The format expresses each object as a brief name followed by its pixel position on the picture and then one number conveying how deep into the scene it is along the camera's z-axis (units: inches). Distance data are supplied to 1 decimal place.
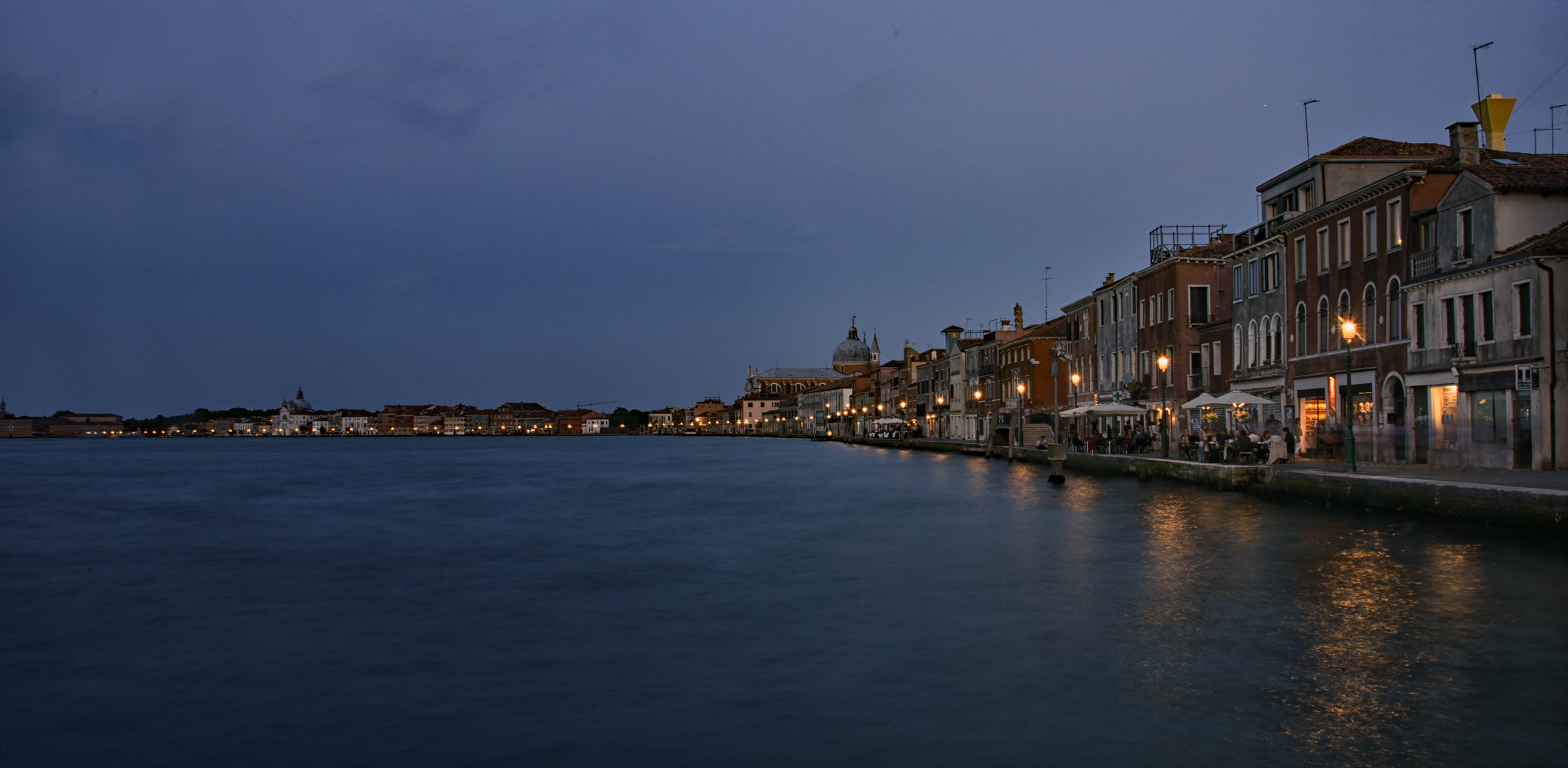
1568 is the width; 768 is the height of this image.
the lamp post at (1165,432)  1389.0
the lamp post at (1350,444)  953.5
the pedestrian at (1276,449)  1152.2
